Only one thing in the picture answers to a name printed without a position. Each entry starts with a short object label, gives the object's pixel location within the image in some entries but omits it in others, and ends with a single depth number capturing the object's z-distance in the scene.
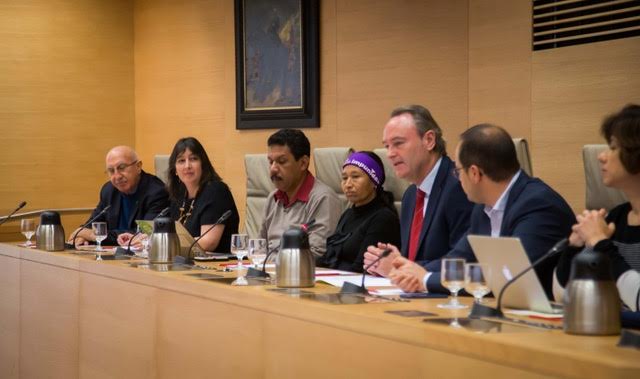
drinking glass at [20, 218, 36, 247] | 5.00
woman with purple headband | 4.45
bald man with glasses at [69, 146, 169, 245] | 5.66
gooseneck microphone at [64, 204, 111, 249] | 4.96
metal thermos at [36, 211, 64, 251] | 4.79
